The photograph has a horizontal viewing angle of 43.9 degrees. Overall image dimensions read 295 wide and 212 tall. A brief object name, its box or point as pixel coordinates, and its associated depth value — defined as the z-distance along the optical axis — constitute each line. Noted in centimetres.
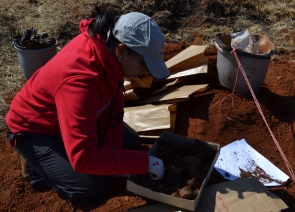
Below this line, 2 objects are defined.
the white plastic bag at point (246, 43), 336
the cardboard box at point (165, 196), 213
